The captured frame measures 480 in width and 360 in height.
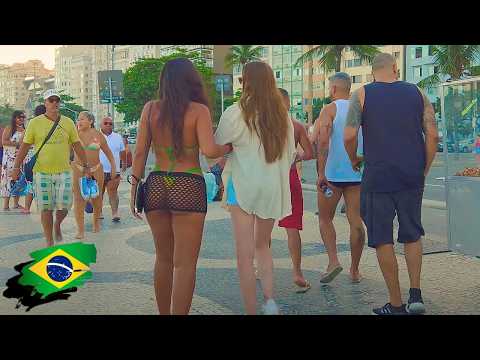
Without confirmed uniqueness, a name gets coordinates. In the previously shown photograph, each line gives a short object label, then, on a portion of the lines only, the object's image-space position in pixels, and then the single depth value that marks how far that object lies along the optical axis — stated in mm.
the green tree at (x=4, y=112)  124238
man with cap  6977
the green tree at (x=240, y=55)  70250
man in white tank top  5727
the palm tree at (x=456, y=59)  29764
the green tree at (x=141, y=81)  71062
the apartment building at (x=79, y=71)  186250
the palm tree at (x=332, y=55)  42062
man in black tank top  4672
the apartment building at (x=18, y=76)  181375
